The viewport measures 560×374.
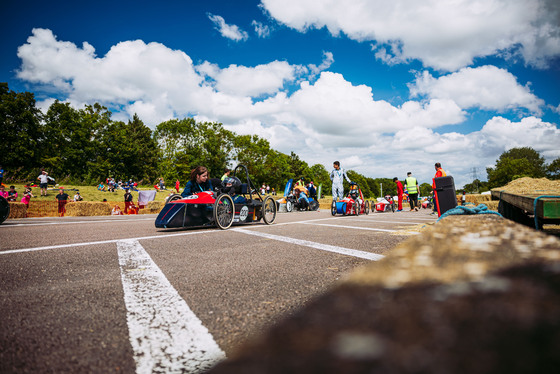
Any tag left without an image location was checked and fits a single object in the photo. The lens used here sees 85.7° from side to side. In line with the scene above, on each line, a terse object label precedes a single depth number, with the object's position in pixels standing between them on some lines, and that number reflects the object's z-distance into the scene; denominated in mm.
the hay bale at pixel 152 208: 19369
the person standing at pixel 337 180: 14443
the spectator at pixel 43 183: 21156
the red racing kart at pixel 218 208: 6500
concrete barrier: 274
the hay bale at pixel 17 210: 13961
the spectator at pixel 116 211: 18250
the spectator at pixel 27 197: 17153
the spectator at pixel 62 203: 16830
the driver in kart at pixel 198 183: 7301
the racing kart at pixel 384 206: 19719
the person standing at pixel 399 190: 17972
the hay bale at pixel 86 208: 16875
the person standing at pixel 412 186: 15531
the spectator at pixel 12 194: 18075
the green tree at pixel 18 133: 43094
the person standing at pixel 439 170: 12789
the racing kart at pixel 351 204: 12992
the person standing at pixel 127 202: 18469
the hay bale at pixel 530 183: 8034
